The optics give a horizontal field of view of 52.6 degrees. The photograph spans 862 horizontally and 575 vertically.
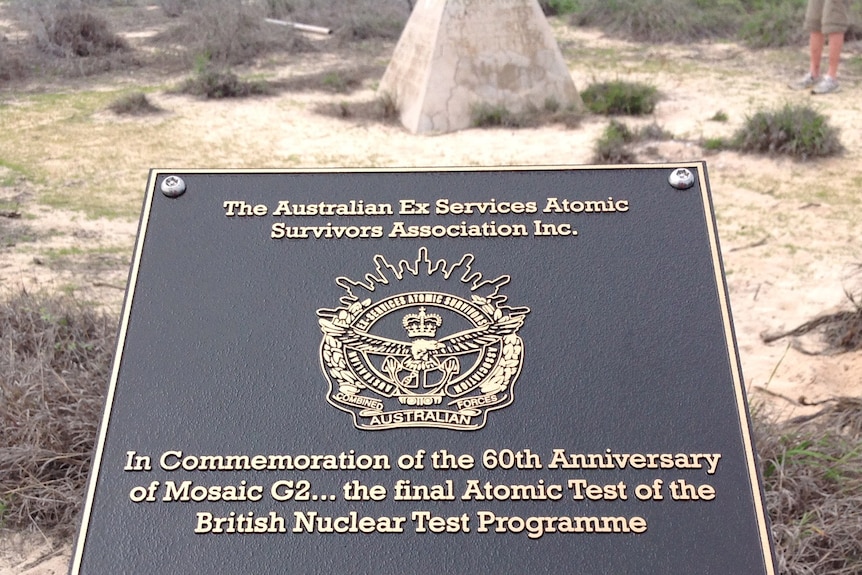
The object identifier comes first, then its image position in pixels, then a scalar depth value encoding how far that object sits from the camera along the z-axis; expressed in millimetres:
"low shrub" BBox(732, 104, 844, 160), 6539
